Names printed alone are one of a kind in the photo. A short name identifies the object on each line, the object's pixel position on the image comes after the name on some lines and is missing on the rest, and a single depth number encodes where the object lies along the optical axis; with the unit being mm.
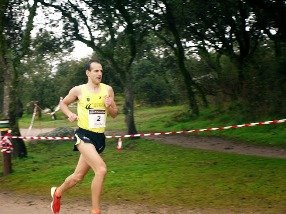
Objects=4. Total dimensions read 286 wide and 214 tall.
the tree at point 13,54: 13195
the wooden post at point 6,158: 10797
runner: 5867
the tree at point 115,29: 17766
